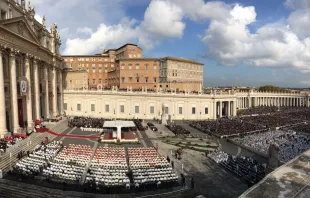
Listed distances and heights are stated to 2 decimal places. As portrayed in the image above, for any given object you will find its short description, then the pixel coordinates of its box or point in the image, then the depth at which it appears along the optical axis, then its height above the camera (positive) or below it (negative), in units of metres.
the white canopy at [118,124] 38.19 -5.39
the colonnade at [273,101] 93.95 -5.51
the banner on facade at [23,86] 36.78 +0.56
